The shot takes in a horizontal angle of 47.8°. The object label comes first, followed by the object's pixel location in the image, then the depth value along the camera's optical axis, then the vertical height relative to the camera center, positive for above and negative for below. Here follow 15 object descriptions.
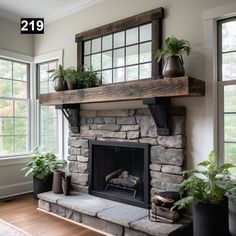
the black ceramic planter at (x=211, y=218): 2.28 -0.84
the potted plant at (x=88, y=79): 3.54 +0.57
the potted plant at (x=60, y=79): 3.67 +0.58
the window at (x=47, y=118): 4.49 +0.06
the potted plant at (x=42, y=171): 3.99 -0.74
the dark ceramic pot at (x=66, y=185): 3.59 -0.86
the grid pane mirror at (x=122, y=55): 3.23 +0.88
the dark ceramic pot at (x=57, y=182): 3.70 -0.84
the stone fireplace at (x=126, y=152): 2.90 -0.39
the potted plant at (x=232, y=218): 2.47 -0.90
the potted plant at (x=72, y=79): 3.56 +0.57
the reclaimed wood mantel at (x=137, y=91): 2.49 +0.33
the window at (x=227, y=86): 2.64 +0.35
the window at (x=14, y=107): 4.34 +0.24
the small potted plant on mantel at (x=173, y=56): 2.63 +0.66
